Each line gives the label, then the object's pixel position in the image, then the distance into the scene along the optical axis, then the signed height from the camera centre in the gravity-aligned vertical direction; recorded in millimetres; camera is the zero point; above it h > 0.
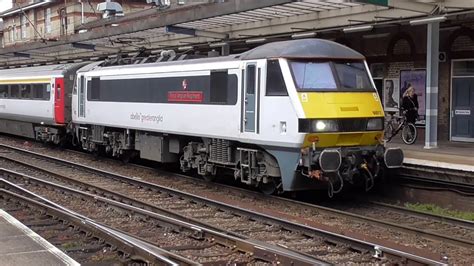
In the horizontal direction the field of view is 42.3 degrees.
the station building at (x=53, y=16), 49375 +7261
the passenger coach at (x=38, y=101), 21656 +7
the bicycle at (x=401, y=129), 17156 -738
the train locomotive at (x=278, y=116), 11086 -285
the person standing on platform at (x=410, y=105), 17406 -67
